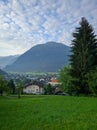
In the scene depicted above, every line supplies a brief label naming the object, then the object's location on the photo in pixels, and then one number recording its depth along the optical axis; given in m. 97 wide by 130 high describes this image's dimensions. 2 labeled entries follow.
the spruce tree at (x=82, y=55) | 15.37
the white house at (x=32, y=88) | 61.60
